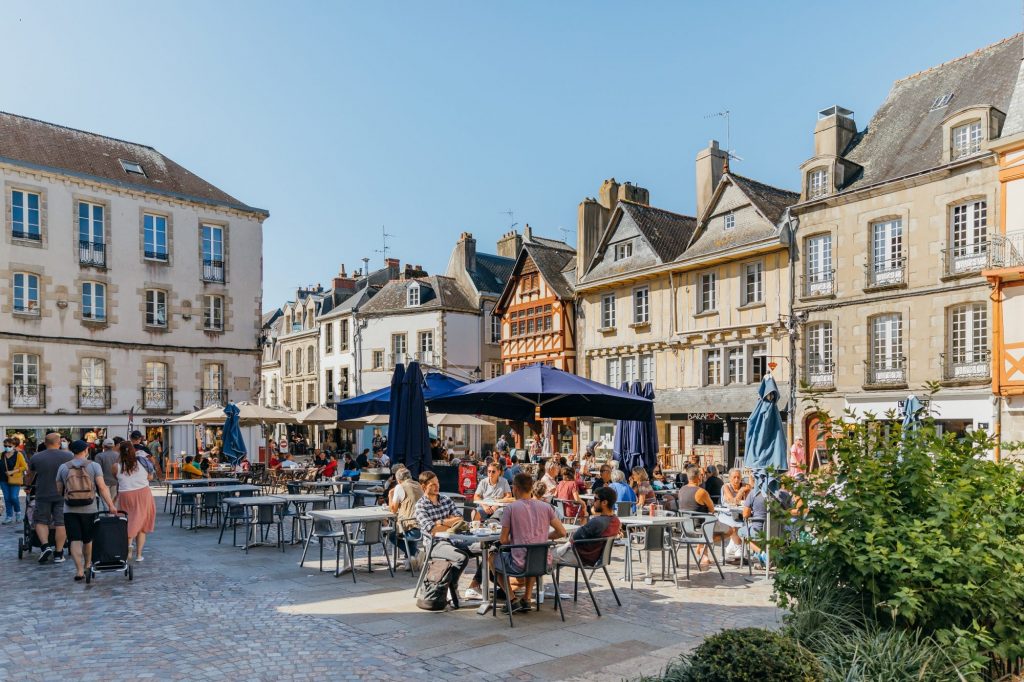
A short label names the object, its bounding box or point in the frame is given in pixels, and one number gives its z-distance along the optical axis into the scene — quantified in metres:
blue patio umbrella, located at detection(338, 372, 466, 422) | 13.73
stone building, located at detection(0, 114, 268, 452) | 25.95
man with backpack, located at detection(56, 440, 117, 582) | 9.12
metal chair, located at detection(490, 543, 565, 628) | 7.32
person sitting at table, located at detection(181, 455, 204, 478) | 17.91
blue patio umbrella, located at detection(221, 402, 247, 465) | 18.80
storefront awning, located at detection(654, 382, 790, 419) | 25.22
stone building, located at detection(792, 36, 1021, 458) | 20.77
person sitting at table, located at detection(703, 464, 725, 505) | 12.41
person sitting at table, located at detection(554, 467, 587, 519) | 11.55
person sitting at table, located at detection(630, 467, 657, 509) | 12.25
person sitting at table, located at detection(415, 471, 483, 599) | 8.23
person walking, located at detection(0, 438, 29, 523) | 14.44
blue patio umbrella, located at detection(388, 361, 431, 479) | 11.71
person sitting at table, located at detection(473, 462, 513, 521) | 11.78
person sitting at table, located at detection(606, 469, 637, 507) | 11.20
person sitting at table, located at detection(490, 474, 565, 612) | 7.42
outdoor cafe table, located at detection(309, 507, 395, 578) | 9.18
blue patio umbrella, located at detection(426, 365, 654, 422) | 11.99
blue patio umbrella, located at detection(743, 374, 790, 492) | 12.22
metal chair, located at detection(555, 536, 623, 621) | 7.80
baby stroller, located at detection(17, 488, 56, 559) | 10.58
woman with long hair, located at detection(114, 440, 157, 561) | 10.15
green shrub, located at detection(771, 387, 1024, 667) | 4.97
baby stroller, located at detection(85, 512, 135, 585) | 8.84
